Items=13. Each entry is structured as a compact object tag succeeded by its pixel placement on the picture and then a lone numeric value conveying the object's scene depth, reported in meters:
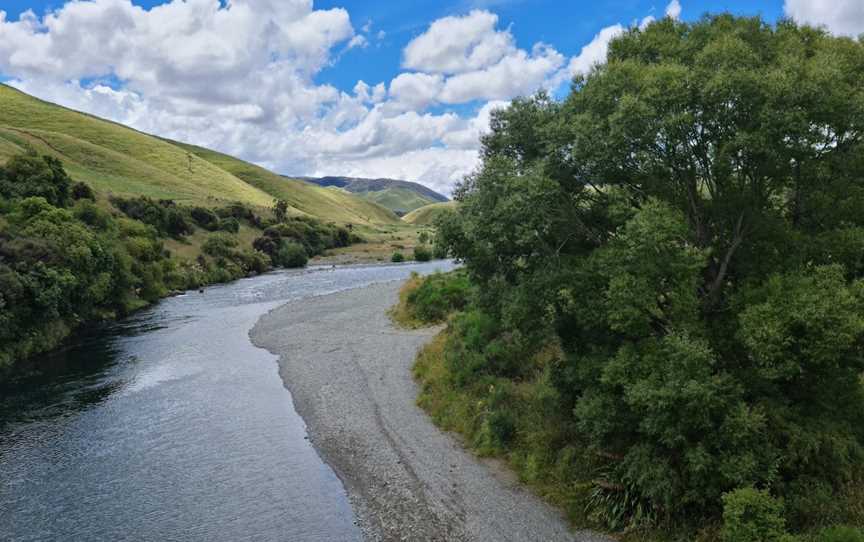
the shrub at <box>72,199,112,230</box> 73.06
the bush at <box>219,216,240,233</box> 121.25
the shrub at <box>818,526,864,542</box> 14.27
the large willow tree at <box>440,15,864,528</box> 15.78
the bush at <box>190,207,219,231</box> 117.31
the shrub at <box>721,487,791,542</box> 14.95
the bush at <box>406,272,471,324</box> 51.19
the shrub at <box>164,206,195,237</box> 104.88
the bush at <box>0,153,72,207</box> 69.62
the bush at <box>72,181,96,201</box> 85.69
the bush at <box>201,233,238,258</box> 106.56
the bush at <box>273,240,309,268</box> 126.50
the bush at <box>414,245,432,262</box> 134.25
